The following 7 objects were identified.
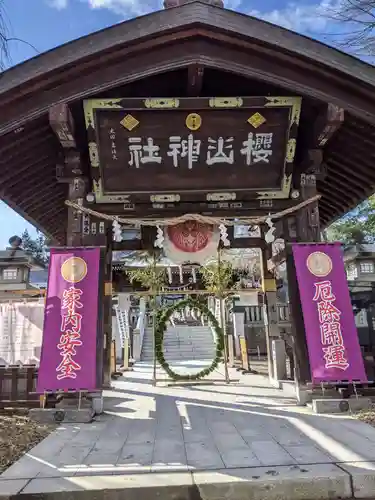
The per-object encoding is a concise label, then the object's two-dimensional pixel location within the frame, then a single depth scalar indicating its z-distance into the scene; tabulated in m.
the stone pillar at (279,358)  9.95
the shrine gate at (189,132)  6.09
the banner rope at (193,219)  7.41
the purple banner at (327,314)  6.64
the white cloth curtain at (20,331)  11.12
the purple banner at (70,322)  6.46
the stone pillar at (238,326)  18.04
